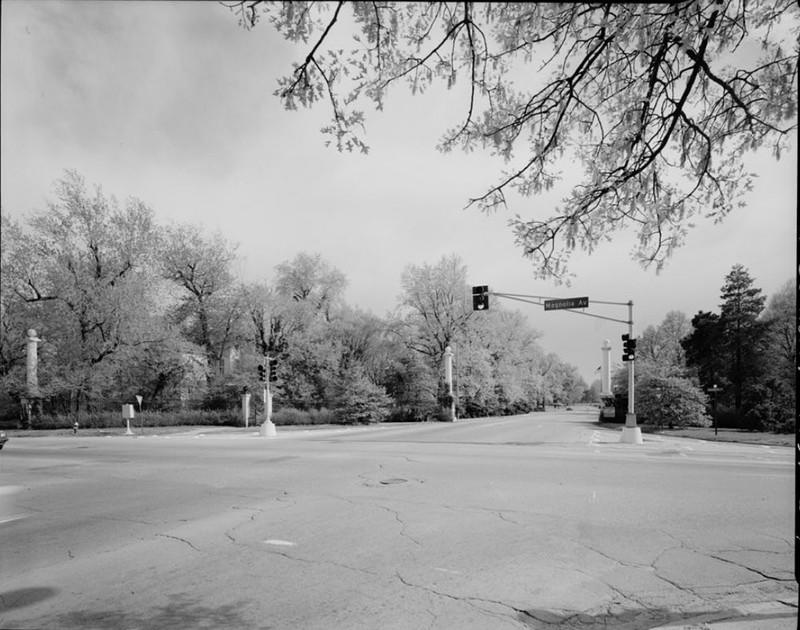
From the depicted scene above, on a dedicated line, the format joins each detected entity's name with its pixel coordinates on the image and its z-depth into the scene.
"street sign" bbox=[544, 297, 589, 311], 19.22
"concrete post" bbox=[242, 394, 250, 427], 33.84
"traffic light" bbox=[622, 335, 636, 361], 21.50
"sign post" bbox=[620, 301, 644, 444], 20.83
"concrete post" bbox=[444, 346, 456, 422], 41.88
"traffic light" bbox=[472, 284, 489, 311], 20.43
